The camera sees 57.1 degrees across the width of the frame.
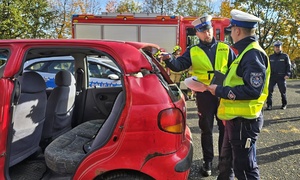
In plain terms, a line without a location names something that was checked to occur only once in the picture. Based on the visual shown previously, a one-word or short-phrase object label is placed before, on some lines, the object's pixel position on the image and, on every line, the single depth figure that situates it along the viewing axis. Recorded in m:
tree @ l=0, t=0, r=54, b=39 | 19.58
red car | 1.91
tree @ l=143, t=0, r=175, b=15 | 33.56
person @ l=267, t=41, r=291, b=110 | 7.03
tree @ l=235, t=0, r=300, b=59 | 24.64
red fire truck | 9.97
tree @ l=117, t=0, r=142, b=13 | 30.70
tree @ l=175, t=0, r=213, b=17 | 31.80
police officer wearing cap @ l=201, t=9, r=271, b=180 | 2.23
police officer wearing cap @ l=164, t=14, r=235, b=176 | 3.19
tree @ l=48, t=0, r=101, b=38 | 23.94
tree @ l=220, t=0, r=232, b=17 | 27.06
